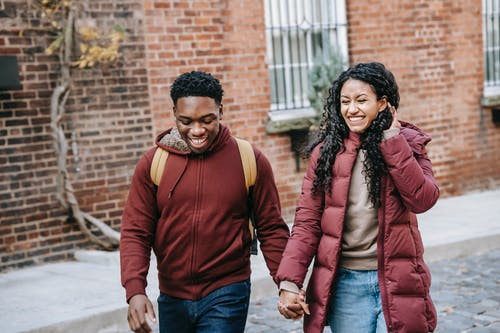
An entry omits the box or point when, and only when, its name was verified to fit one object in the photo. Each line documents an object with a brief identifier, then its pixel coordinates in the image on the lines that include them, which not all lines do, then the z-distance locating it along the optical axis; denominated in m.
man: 3.16
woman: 3.04
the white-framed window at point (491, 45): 11.15
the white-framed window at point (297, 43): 9.23
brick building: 7.29
